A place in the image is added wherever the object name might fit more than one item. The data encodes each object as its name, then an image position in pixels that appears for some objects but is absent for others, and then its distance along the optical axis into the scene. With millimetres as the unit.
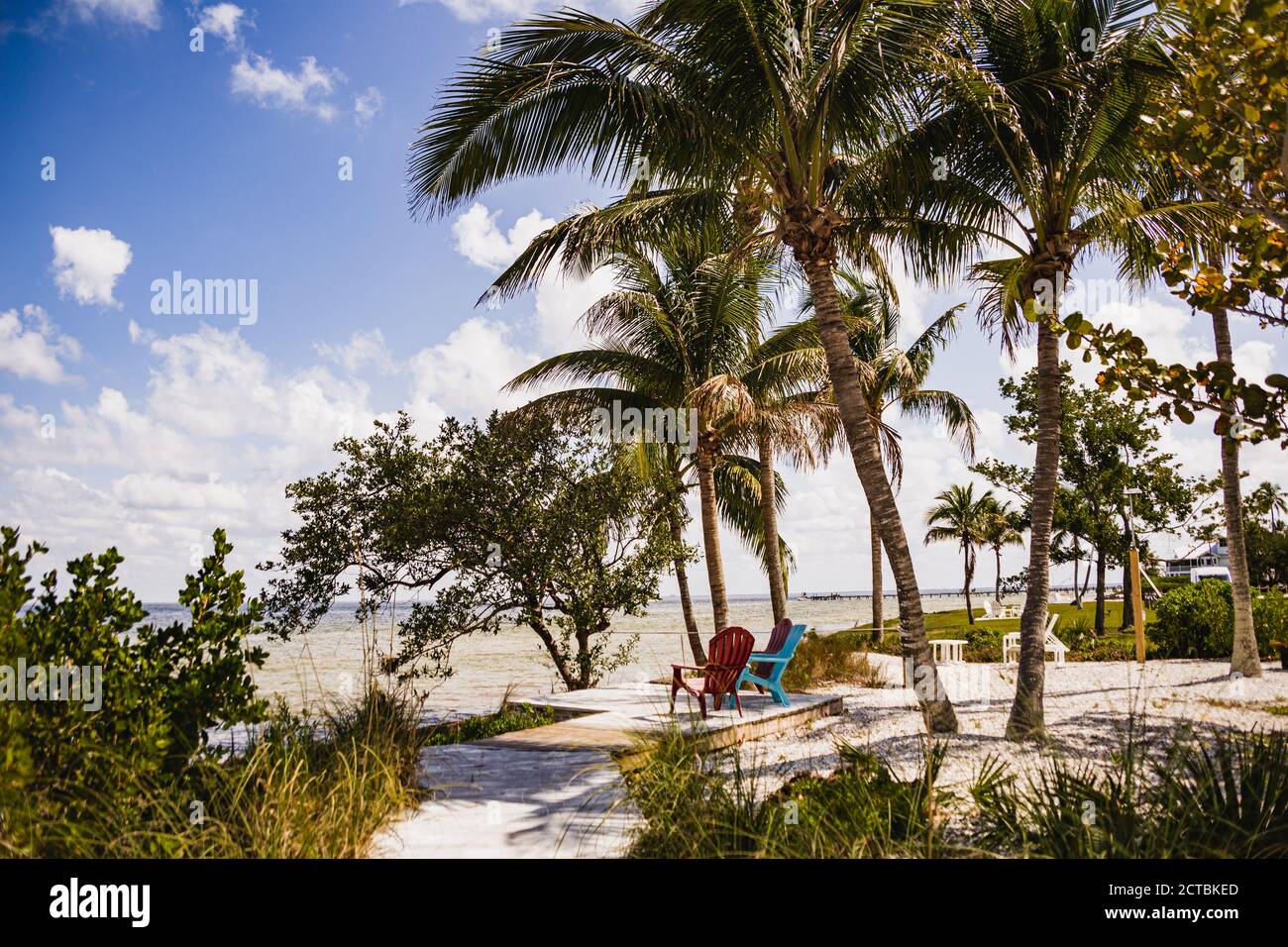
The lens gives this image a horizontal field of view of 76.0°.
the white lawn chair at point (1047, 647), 17000
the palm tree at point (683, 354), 15820
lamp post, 15070
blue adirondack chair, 9773
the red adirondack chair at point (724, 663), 8734
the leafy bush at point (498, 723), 9844
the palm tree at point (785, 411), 15773
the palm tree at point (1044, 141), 8234
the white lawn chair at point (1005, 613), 31875
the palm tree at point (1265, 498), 34322
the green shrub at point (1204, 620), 16109
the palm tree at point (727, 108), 8289
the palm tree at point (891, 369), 22359
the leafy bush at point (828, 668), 13109
